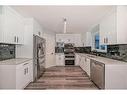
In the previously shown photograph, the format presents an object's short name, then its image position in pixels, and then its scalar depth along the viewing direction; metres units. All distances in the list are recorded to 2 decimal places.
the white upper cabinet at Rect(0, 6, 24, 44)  1.95
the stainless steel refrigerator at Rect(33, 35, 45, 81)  2.82
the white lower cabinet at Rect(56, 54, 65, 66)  5.31
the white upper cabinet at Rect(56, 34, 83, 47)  5.51
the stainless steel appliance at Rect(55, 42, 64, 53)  5.46
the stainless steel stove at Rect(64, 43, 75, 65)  5.31
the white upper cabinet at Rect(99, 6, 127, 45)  2.07
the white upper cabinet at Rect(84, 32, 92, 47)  4.93
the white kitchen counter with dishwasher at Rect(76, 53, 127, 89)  1.88
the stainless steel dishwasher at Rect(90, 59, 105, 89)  2.02
